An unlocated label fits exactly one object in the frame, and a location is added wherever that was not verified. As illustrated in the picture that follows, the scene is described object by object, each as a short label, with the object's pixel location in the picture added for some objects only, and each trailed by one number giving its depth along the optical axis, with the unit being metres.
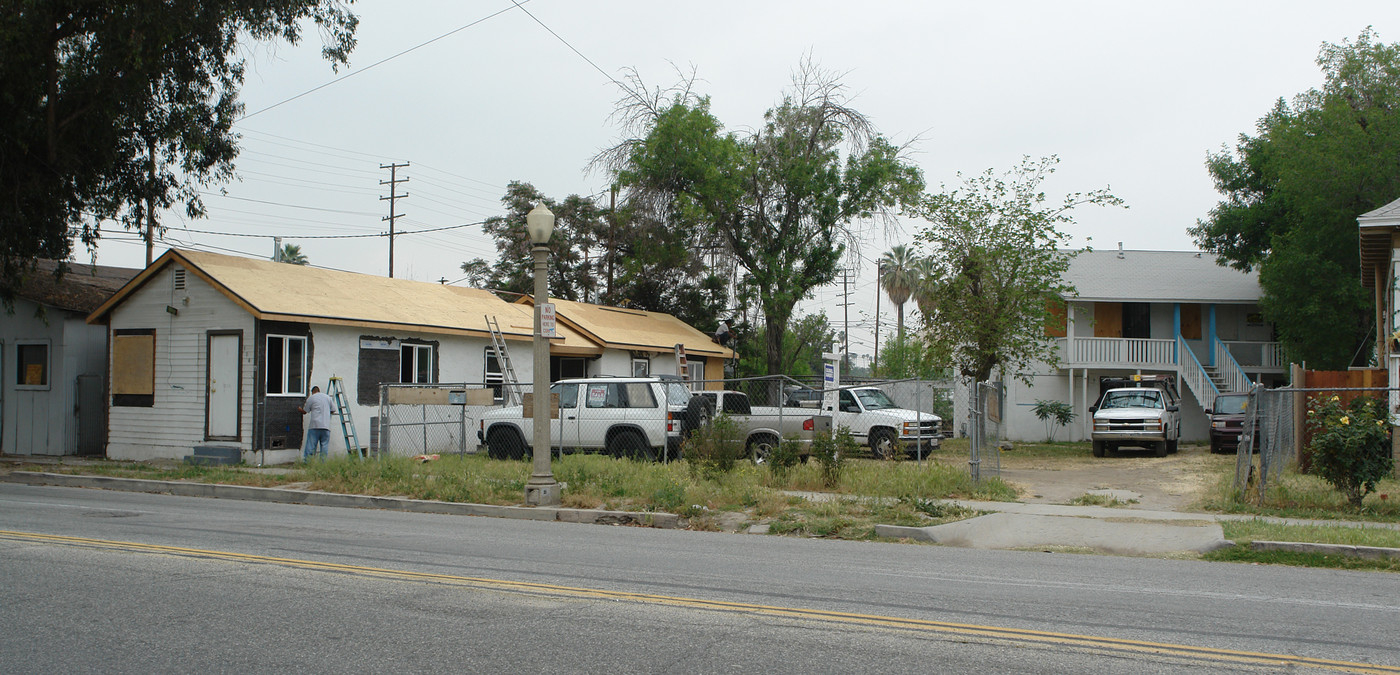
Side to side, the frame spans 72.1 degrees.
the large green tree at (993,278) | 26.95
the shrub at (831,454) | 15.18
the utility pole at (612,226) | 39.58
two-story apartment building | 32.66
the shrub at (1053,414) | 32.84
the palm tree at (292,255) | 53.56
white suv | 18.03
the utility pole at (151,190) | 21.43
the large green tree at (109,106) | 17.66
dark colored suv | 25.61
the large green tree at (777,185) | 33.84
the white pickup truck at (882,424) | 21.31
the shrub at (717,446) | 15.52
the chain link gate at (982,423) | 15.26
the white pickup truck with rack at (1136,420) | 25.17
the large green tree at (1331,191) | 28.03
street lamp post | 13.64
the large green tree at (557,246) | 45.88
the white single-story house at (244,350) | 19.33
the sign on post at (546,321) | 13.59
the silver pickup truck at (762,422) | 18.38
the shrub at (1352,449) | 12.11
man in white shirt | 18.58
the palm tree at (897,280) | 59.33
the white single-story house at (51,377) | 21.95
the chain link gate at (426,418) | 18.94
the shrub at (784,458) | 15.61
